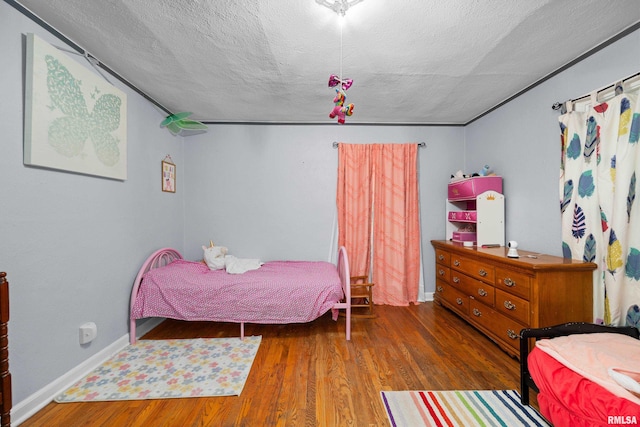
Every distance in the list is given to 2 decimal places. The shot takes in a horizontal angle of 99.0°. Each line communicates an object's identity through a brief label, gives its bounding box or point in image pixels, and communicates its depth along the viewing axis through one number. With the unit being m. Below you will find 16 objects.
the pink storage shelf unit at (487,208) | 3.08
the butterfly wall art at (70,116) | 1.72
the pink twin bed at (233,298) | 2.60
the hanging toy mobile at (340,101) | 1.85
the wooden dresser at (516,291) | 2.06
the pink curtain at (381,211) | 3.76
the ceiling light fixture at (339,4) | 1.61
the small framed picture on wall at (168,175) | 3.29
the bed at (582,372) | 1.20
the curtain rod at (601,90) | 1.80
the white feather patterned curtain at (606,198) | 1.81
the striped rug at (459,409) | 1.66
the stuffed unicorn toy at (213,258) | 3.09
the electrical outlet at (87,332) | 2.11
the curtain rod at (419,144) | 3.80
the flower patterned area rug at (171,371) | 1.93
